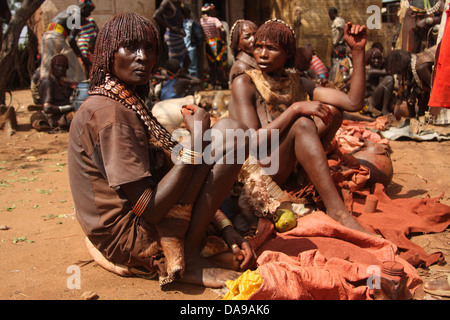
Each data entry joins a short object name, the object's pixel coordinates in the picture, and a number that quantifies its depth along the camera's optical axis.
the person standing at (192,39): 9.46
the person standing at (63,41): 7.46
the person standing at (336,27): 9.98
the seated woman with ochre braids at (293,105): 2.97
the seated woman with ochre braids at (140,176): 2.00
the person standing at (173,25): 8.30
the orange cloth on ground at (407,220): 2.62
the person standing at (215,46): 9.95
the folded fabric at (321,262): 2.08
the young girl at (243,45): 3.73
